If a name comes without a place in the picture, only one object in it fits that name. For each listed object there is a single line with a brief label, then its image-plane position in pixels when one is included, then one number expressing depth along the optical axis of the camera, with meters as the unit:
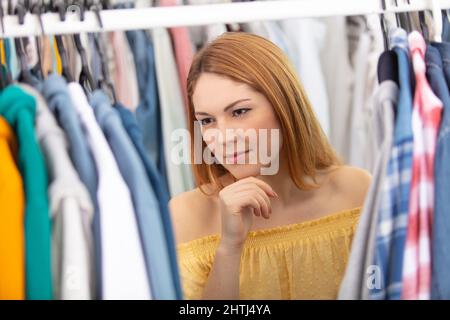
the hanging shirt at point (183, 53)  1.82
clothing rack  1.77
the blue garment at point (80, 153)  1.66
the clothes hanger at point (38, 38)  1.76
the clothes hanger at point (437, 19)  1.77
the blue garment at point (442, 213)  1.64
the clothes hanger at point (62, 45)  1.76
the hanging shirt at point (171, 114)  1.81
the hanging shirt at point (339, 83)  1.84
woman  1.80
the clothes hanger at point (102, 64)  1.78
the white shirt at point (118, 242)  1.63
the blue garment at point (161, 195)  1.68
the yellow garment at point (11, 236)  1.60
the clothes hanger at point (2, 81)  1.73
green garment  1.61
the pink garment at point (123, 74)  1.81
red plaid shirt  1.66
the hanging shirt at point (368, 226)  1.69
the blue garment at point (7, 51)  1.77
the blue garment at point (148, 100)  1.81
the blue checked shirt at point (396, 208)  1.67
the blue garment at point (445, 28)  1.83
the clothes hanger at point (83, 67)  1.77
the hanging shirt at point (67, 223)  1.62
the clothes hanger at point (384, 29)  1.80
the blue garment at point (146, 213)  1.65
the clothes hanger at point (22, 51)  1.73
